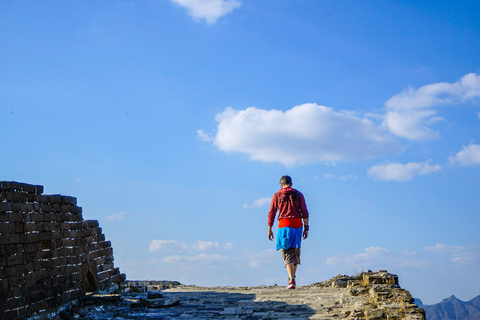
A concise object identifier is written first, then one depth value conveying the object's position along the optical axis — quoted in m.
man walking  10.80
